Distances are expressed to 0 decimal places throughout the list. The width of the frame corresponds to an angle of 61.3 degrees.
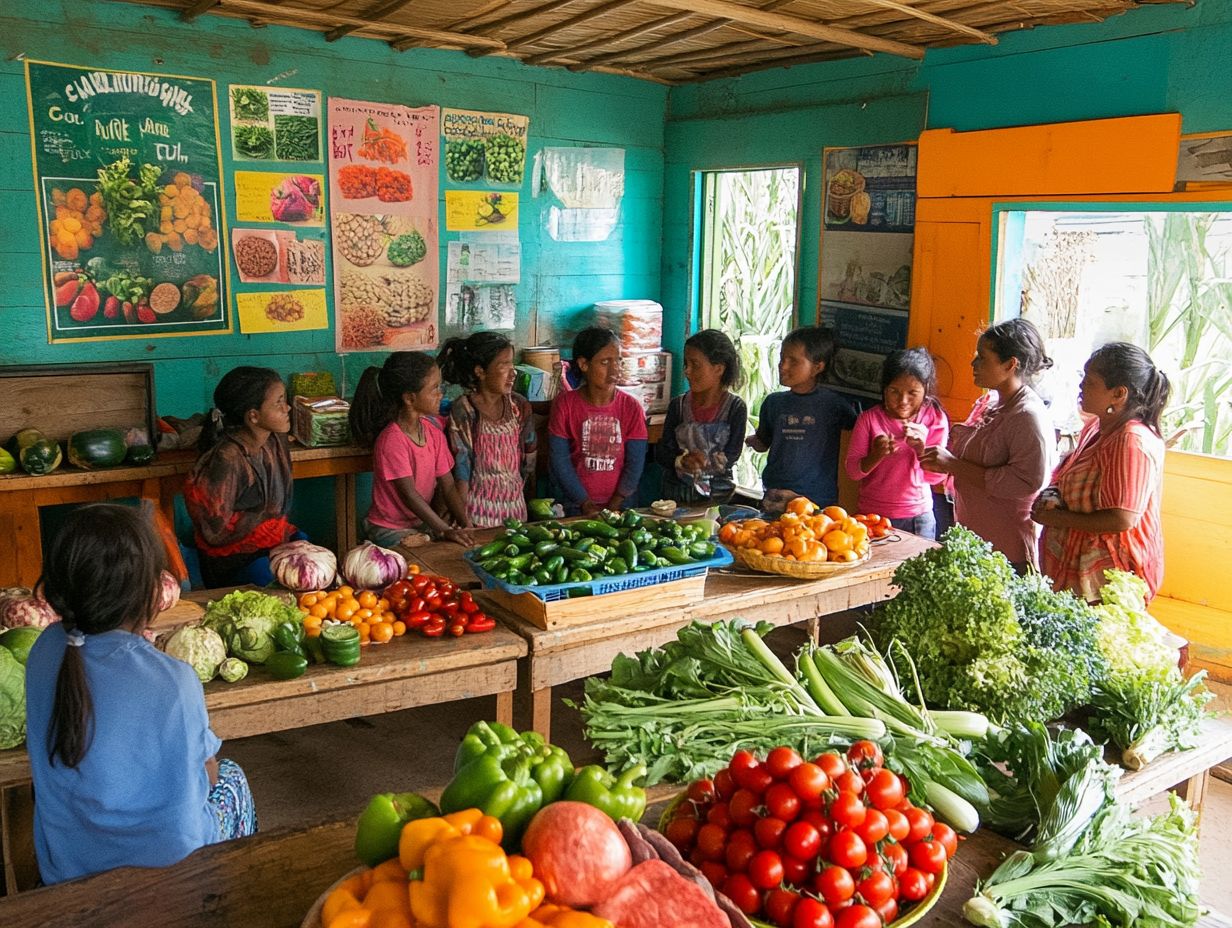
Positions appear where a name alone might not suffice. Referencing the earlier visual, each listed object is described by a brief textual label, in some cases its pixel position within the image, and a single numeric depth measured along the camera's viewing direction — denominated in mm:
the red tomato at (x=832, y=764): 2139
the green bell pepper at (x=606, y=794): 1896
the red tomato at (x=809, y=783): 2062
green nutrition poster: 5555
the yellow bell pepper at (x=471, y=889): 1555
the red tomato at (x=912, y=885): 2098
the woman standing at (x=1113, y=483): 4254
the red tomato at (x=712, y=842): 2111
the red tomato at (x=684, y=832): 2188
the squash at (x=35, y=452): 5273
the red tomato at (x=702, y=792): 2246
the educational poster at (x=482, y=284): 7033
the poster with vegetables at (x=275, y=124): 6070
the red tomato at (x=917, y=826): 2158
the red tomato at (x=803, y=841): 2004
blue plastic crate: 3684
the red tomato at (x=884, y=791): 2139
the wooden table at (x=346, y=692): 2896
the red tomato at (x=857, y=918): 1956
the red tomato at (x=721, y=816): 2143
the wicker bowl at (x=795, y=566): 4246
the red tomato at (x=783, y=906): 1983
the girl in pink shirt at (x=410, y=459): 5219
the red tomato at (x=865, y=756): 2295
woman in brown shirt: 4703
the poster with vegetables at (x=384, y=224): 6473
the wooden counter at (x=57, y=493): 5336
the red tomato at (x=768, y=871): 2002
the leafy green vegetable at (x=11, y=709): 2797
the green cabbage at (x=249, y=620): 3332
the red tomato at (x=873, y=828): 2037
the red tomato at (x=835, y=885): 1972
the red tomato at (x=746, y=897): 2008
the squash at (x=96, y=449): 5402
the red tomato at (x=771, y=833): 2041
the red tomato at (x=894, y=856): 2084
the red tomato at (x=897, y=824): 2107
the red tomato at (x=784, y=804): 2047
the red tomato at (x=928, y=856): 2135
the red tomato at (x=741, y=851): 2049
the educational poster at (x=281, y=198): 6168
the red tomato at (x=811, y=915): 1944
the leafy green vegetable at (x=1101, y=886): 2150
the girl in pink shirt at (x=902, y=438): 5223
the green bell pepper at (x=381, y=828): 1826
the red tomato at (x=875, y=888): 2020
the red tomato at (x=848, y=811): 2025
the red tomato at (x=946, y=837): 2208
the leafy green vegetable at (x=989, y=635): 3051
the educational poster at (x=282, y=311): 6312
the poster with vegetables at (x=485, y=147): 6820
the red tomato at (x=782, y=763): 2119
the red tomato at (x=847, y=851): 1994
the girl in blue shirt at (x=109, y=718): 2289
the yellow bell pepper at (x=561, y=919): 1594
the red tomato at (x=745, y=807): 2100
